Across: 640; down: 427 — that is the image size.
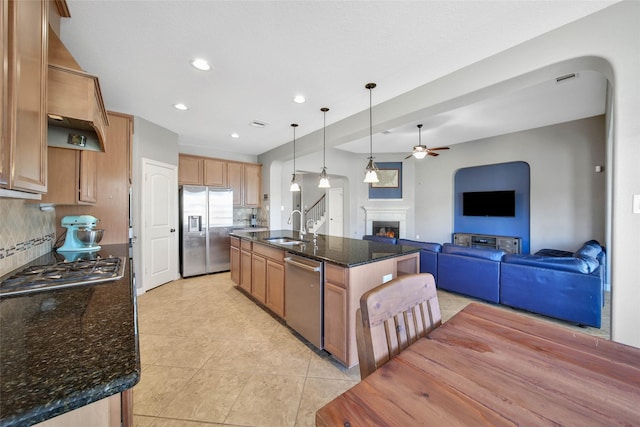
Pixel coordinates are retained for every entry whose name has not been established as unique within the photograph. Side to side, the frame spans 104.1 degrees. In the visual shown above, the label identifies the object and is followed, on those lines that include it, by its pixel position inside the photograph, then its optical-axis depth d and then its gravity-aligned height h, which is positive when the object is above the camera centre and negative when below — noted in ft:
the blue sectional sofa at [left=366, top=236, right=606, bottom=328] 8.61 -2.61
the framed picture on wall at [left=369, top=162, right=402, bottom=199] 22.18 +2.77
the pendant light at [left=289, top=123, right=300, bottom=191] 12.41 +1.41
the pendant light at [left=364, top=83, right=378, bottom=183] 9.35 +1.48
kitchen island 6.40 -1.82
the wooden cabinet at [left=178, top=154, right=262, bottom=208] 15.56 +2.43
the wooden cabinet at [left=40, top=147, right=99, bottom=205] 6.21 +0.91
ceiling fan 14.55 +3.61
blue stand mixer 7.22 -0.69
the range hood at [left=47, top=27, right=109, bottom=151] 4.06 +1.98
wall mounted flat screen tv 17.35 +0.67
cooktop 3.90 -1.16
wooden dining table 1.95 -1.60
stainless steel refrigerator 14.70 -1.05
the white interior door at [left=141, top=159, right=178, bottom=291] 12.32 -0.62
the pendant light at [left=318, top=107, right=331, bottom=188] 11.03 +3.86
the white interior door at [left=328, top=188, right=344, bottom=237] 22.98 -0.02
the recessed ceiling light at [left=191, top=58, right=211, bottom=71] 7.26 +4.41
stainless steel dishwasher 7.08 -2.61
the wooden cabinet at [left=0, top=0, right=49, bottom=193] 2.40 +1.25
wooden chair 2.82 -1.36
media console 16.78 -2.11
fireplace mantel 21.99 -0.19
